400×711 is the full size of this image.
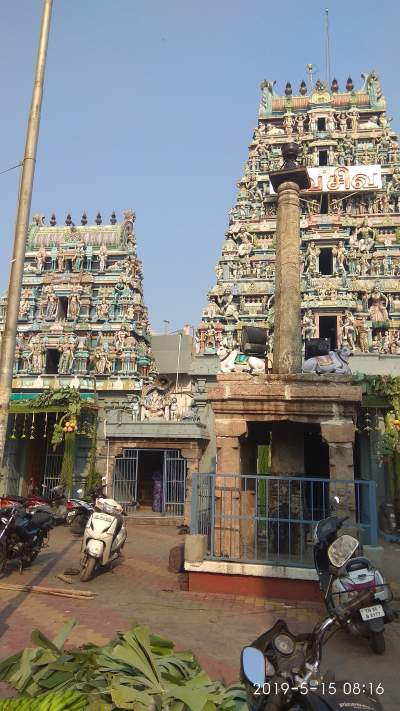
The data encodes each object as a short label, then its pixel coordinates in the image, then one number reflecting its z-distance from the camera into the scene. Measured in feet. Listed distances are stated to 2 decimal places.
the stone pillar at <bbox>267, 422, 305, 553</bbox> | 31.96
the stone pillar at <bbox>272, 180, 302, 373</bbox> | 34.32
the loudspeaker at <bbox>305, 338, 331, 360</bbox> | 30.19
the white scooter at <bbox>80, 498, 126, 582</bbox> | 28.71
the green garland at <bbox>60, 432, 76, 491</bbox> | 62.75
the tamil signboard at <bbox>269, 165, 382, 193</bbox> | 86.43
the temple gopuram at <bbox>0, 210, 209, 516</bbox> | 63.26
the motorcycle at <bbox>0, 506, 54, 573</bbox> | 28.60
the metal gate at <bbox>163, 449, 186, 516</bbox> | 62.39
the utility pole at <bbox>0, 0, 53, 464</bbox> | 17.04
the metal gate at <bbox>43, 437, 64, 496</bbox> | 75.31
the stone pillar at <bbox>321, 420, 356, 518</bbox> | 26.89
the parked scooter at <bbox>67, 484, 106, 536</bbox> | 44.32
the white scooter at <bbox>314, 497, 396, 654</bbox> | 17.15
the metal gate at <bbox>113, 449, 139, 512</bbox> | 65.10
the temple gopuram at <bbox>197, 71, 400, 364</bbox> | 79.51
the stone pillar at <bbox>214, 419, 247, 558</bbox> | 26.91
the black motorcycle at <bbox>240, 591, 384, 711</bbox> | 9.55
